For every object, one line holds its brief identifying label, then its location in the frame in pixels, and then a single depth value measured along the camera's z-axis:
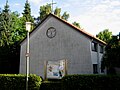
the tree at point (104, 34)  38.58
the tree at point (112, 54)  13.91
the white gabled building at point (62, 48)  16.12
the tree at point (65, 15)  41.51
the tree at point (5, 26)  27.26
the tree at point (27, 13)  36.64
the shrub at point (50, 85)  11.72
